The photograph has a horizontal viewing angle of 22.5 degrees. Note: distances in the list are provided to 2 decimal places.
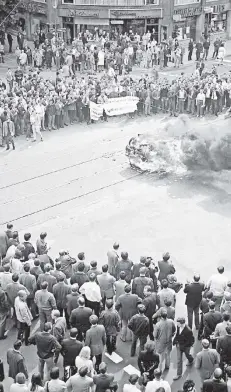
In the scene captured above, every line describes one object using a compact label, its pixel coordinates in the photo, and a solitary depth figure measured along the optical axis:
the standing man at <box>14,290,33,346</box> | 12.50
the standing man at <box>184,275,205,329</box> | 13.02
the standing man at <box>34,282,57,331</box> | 12.64
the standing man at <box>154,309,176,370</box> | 11.68
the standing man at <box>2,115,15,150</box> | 24.53
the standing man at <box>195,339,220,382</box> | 10.97
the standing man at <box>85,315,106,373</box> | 11.52
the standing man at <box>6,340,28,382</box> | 10.92
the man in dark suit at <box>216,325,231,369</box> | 11.37
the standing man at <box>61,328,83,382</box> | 11.22
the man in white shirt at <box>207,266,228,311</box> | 13.26
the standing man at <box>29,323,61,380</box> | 11.35
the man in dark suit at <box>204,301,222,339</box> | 12.05
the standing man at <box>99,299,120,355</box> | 12.16
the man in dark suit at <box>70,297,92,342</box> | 12.15
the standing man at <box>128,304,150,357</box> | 11.98
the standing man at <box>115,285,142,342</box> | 12.51
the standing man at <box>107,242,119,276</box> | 14.59
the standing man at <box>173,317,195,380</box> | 11.70
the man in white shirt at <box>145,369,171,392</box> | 9.91
